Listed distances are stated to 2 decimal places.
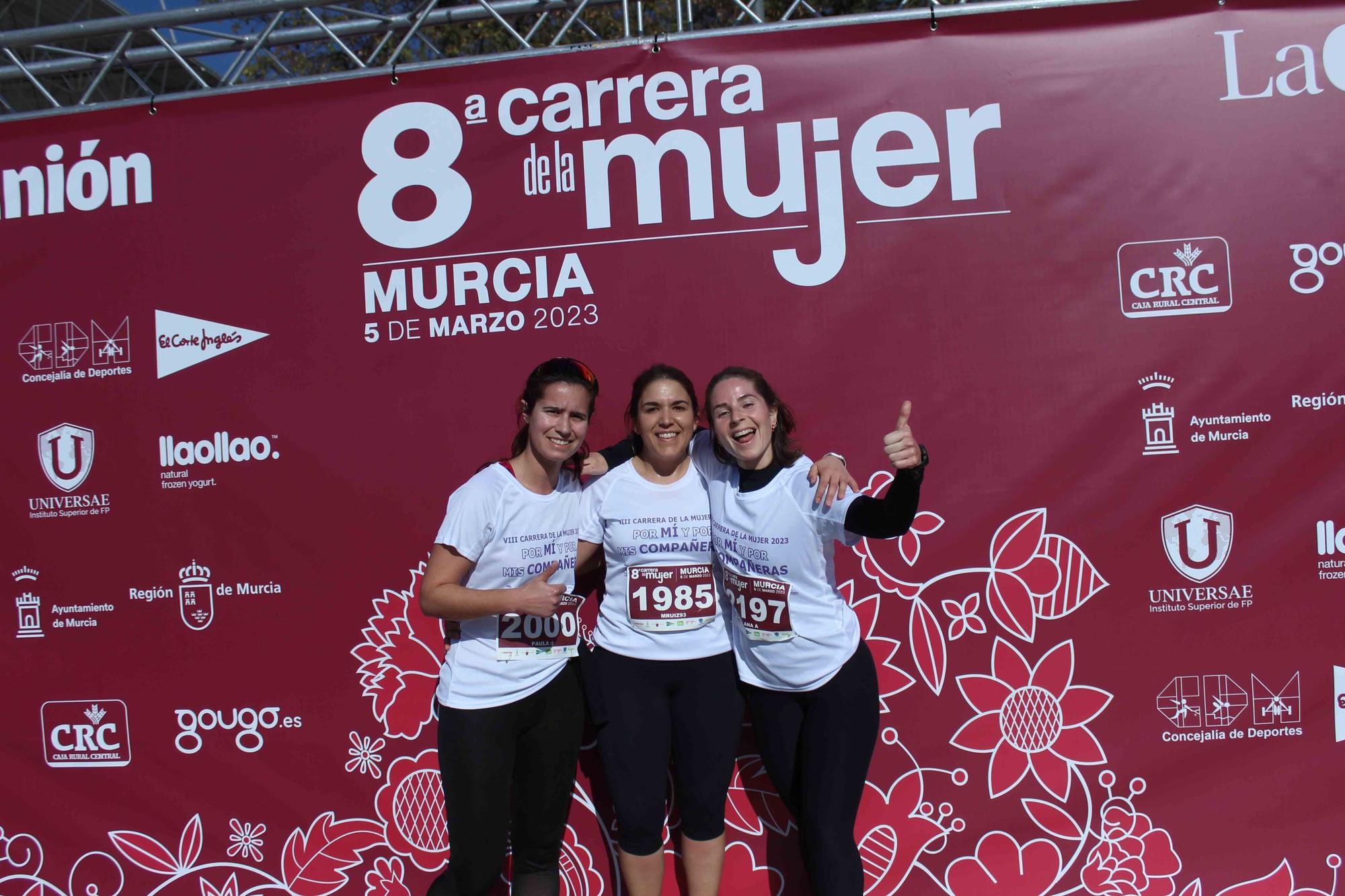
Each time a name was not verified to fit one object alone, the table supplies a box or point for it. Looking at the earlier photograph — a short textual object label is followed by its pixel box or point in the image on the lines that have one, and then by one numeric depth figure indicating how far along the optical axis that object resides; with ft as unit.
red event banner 8.36
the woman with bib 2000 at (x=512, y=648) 7.11
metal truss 8.92
